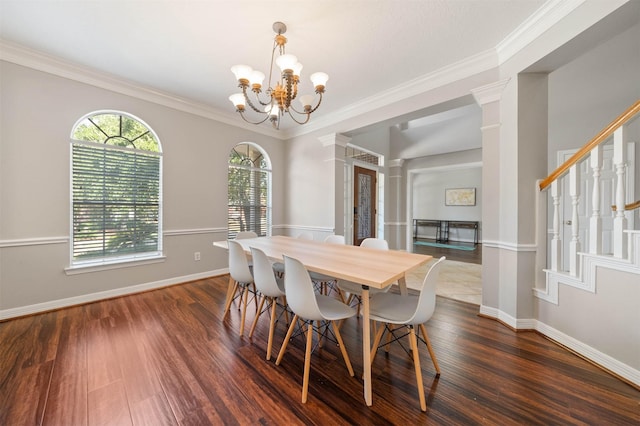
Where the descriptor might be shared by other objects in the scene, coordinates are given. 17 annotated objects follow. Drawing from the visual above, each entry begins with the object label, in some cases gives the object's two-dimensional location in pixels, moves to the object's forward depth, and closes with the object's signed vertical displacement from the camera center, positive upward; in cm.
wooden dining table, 133 -35
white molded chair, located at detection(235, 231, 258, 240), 315 -32
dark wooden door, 515 +21
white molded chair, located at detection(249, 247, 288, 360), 176 -52
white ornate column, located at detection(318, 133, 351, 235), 398 +81
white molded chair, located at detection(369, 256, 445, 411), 134 -64
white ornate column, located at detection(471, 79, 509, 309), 239 +26
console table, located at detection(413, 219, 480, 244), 798 -43
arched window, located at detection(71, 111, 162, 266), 279 +28
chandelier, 179 +106
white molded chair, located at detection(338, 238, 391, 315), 198 -63
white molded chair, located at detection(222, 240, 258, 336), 212 -51
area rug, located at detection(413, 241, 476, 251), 711 -103
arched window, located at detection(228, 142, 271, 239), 419 +41
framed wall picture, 806 +60
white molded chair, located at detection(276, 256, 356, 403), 141 -57
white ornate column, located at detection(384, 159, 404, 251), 583 +0
